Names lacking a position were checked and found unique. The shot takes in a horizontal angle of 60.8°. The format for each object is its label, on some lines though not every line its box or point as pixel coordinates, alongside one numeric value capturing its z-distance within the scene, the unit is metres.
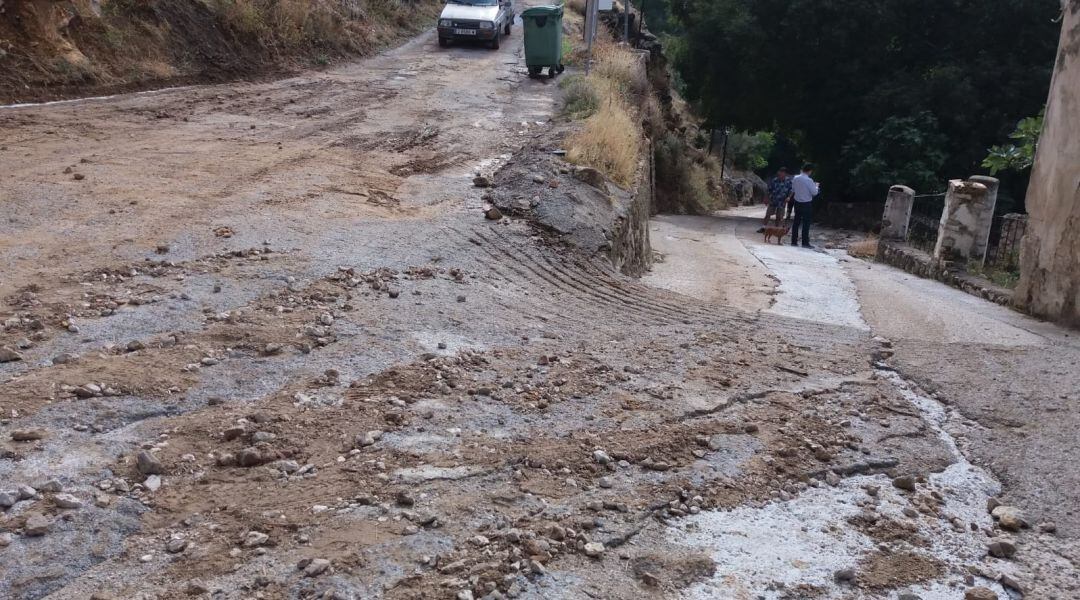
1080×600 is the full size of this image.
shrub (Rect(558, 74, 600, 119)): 15.28
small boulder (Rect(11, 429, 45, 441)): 4.47
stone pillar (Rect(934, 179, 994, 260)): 13.19
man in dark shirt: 19.58
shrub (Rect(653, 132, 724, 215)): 27.72
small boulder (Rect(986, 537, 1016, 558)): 4.50
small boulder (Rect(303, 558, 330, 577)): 3.73
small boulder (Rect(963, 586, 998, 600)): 4.10
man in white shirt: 17.53
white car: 24.03
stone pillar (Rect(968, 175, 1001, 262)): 13.26
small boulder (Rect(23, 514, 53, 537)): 3.82
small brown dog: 19.19
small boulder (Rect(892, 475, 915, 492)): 5.04
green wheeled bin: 19.48
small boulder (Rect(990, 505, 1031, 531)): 4.76
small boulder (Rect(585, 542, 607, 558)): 4.07
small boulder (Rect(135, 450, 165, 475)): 4.35
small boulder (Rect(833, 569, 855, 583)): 4.16
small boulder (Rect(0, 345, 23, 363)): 5.30
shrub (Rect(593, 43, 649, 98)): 19.58
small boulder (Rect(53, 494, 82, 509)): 4.01
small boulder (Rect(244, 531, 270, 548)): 3.89
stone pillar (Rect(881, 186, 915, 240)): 16.42
